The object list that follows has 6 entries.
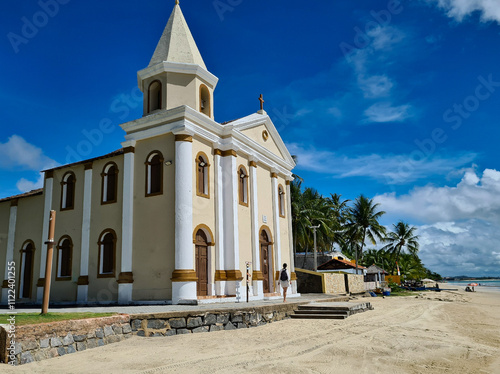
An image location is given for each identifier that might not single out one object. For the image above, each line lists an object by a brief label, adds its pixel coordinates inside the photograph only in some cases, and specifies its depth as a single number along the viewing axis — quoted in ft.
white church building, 50.24
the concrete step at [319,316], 44.37
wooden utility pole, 29.40
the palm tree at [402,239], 178.11
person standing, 53.01
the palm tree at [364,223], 147.33
